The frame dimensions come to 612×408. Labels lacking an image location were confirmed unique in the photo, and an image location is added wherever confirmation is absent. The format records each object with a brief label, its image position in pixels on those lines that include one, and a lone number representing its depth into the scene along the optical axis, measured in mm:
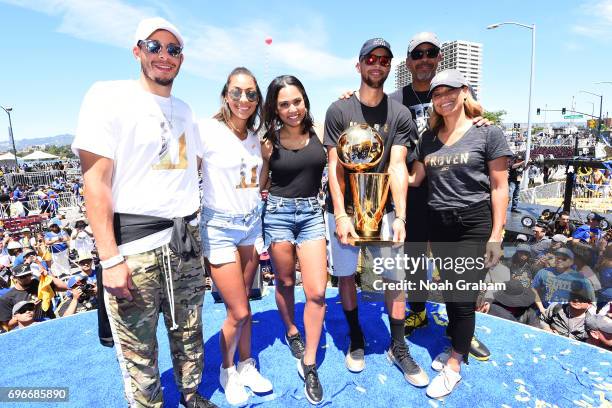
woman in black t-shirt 2707
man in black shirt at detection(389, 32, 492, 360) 3209
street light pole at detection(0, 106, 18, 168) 29283
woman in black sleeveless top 2828
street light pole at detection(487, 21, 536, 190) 17606
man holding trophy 2723
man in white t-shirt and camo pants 1976
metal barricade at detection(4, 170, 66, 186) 29369
